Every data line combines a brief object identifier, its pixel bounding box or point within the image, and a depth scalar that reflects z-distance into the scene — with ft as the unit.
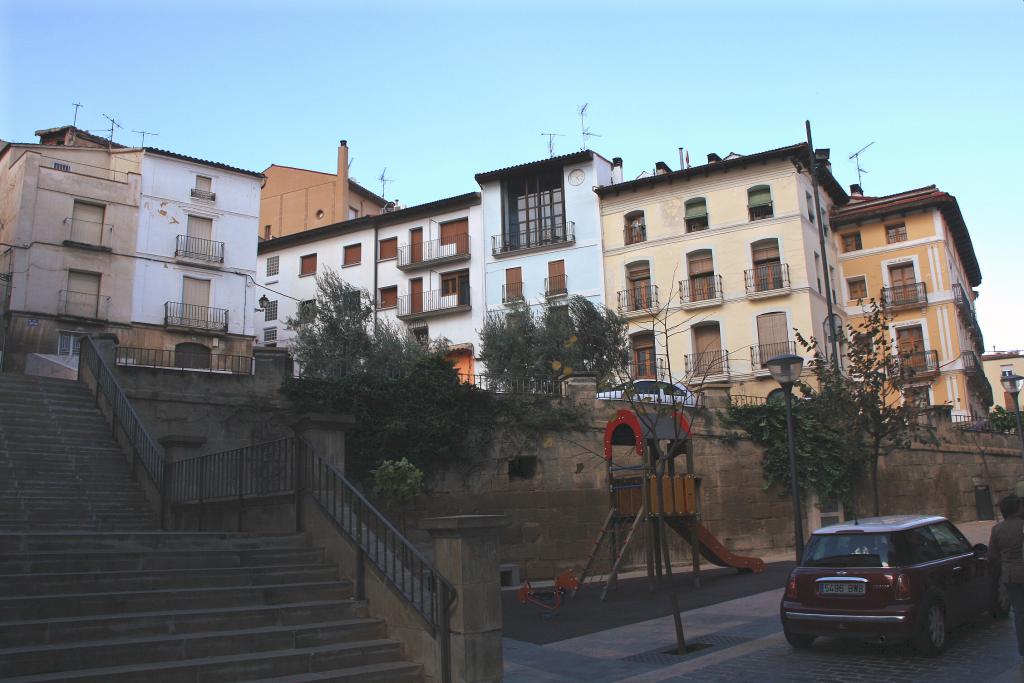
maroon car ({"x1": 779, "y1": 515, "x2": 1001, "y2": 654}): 26.35
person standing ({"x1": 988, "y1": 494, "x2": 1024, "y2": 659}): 23.52
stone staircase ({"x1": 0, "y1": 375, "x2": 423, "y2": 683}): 20.63
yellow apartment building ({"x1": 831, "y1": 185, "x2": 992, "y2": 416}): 115.75
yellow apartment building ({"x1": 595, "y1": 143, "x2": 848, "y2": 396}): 106.73
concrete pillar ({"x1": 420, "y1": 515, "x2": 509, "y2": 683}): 23.47
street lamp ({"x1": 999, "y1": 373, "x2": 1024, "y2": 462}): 59.26
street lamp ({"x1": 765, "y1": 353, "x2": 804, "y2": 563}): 37.47
